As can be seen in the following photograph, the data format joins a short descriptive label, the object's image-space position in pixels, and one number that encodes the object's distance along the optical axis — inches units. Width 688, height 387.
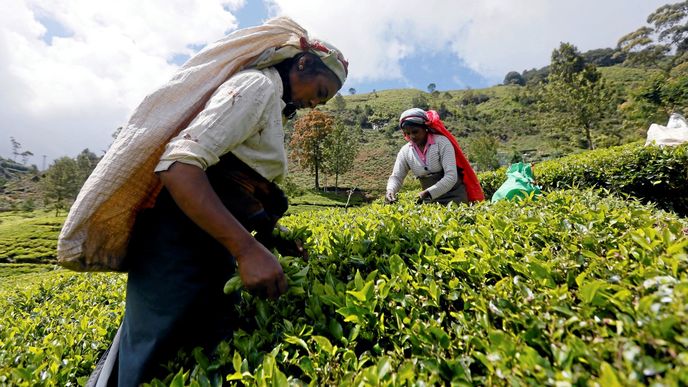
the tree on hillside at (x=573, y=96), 929.5
